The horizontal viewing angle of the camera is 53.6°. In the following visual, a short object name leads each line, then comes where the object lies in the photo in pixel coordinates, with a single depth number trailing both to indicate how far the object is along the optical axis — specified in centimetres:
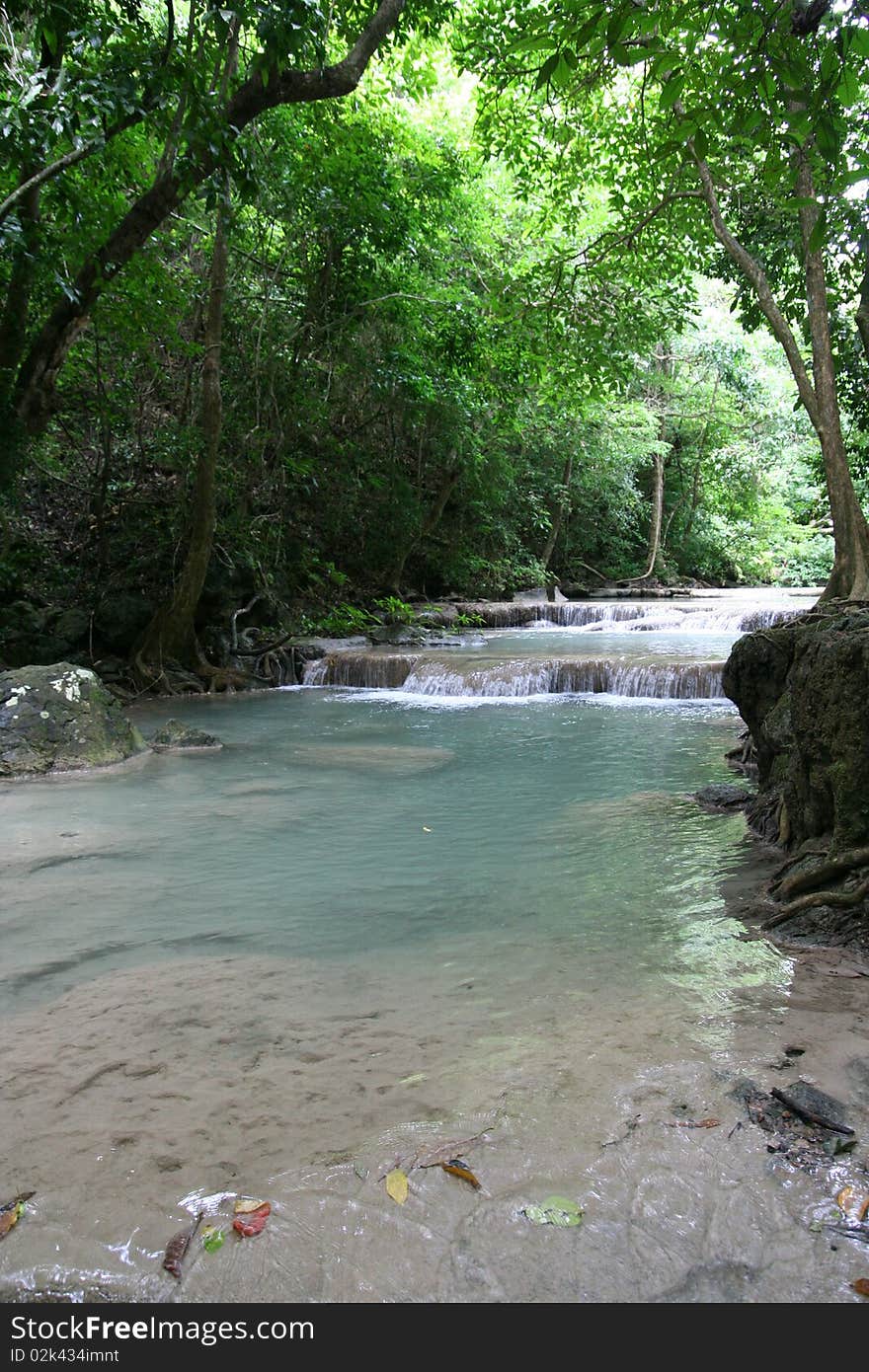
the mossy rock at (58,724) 786
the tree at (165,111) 555
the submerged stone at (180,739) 898
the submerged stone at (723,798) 626
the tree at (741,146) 282
